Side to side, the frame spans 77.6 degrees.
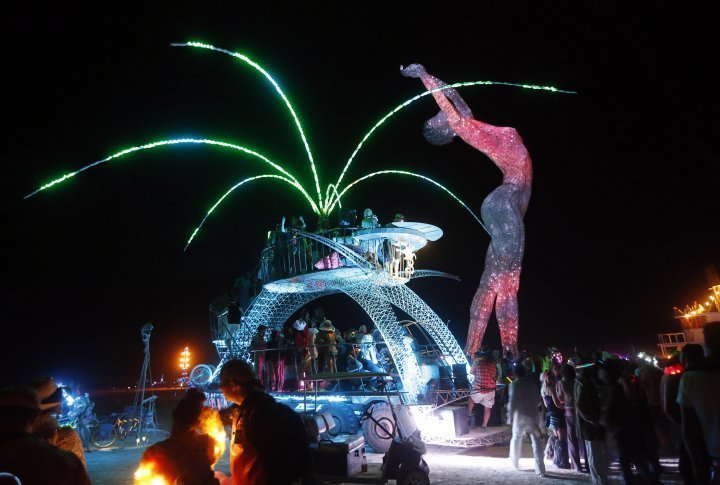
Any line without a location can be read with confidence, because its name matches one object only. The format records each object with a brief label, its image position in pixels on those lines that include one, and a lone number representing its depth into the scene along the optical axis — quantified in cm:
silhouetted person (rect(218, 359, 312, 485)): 320
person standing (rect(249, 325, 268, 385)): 1309
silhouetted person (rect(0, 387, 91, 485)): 226
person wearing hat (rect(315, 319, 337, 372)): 1304
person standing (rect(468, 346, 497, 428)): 1173
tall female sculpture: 1819
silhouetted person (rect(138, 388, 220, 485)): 338
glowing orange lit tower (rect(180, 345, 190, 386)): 2835
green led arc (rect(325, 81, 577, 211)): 1292
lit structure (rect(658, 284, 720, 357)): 2812
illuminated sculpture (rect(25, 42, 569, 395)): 1239
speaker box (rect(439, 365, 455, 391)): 1244
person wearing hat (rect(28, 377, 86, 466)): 370
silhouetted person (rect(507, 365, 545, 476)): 778
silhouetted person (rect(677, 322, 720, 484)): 409
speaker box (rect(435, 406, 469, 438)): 1074
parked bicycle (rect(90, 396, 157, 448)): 1344
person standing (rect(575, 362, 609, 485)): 632
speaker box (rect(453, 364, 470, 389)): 1262
